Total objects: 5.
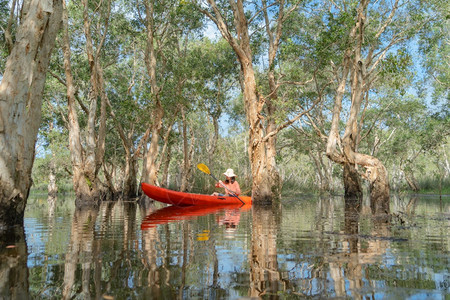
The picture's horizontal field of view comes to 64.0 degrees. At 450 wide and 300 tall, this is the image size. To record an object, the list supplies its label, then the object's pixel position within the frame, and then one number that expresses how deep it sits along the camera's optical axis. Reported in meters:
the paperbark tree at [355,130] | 11.93
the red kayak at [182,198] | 11.91
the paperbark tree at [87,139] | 14.53
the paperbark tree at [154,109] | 18.05
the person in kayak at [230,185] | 12.72
